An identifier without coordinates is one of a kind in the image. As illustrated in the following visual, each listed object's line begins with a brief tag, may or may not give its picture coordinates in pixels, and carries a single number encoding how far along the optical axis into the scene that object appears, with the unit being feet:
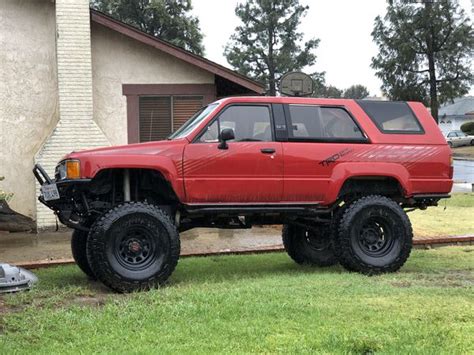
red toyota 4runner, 20.31
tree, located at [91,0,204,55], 121.60
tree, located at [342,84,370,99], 341.23
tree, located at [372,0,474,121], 137.49
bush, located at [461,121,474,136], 169.17
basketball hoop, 43.16
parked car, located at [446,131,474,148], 156.66
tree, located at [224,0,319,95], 158.61
